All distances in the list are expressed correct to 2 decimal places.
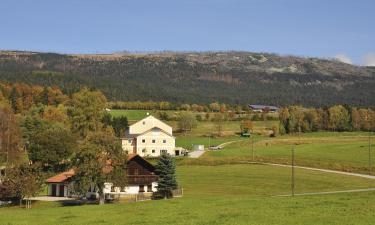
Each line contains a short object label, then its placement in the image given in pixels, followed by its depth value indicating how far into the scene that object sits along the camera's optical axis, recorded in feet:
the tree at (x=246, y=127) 627.05
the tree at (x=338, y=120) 636.89
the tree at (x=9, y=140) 322.34
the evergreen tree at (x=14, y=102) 641.81
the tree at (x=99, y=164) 215.31
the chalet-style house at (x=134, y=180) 257.55
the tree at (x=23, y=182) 213.46
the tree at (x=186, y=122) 628.69
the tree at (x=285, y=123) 609.66
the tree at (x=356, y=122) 641.81
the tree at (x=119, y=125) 539.29
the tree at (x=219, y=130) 616.14
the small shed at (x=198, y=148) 461.04
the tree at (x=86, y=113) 416.26
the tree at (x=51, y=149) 315.99
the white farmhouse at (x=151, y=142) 463.42
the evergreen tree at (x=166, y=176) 225.76
